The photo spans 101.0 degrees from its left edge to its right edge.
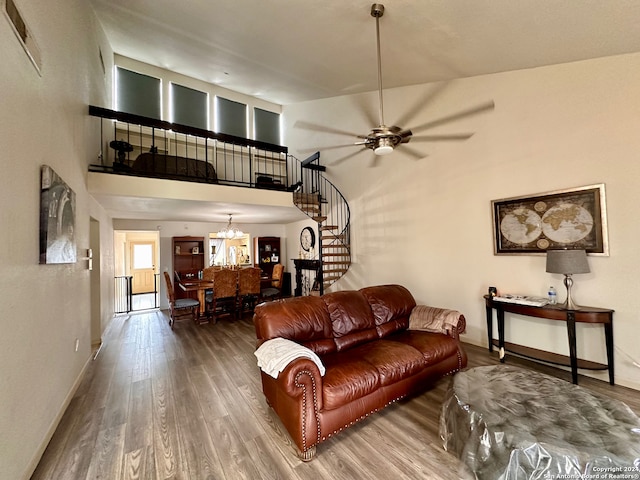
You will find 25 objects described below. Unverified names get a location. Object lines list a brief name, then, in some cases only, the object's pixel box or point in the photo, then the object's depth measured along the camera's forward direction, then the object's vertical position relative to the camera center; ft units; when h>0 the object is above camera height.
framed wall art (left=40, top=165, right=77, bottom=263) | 6.54 +1.04
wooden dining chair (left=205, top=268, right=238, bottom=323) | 17.67 -2.71
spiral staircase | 19.03 +2.43
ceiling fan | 8.40 +3.56
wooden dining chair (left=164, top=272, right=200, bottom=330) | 17.25 -3.41
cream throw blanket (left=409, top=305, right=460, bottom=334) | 9.64 -2.85
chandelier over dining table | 21.29 +1.47
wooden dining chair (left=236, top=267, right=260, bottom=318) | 18.75 -2.56
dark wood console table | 8.93 -3.05
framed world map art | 9.46 +0.77
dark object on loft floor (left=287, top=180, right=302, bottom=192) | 19.75 +4.77
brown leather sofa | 6.27 -3.31
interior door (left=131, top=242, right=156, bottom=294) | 33.58 -1.58
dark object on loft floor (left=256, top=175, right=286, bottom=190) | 17.22 +6.18
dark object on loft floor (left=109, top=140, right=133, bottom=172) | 15.59 +6.50
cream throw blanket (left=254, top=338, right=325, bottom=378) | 6.40 -2.67
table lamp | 9.07 -0.79
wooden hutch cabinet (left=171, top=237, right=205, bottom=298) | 23.36 -0.43
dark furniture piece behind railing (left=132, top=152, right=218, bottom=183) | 17.55 +6.23
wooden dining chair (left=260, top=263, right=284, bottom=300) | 21.66 -3.08
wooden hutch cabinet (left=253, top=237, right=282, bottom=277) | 27.63 -0.26
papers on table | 10.04 -2.30
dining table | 18.78 -2.49
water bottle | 10.14 -2.15
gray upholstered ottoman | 4.38 -3.51
